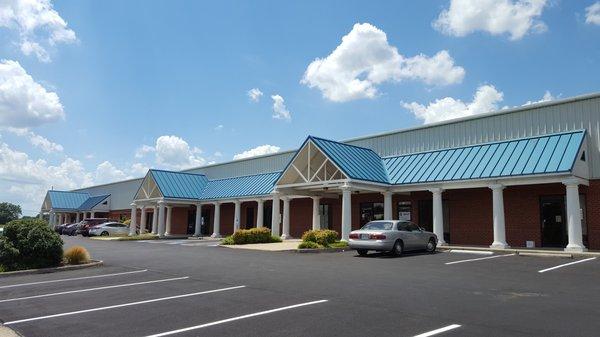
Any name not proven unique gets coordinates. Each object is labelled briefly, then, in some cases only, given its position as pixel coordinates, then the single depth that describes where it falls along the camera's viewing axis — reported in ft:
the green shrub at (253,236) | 88.43
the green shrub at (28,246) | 49.55
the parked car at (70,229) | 156.15
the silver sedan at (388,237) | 58.90
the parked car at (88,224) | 142.20
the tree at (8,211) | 416.46
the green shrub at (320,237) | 73.31
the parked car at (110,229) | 139.92
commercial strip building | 68.64
